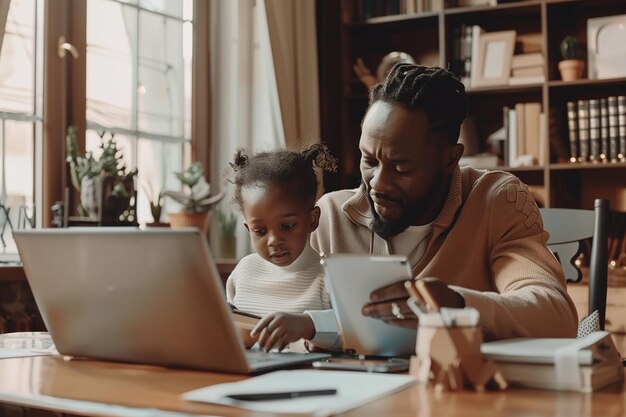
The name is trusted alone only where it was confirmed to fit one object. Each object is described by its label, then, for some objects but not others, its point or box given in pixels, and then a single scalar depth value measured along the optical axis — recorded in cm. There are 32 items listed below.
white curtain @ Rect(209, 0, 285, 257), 343
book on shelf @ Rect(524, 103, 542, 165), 351
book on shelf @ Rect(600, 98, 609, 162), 338
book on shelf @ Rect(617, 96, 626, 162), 335
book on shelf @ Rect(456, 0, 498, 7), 361
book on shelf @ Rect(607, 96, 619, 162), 336
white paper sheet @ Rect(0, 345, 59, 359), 130
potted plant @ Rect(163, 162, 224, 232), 306
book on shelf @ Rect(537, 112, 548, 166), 346
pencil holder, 96
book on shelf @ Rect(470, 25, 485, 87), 360
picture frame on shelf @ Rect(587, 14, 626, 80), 339
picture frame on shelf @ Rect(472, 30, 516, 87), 356
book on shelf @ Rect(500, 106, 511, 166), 358
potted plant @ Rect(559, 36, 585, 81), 343
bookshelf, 349
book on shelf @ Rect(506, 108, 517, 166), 354
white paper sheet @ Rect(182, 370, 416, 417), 86
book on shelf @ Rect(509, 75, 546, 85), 349
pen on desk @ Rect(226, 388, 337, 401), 89
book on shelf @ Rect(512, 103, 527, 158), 353
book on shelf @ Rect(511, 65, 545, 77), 351
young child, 145
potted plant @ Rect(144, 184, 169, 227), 291
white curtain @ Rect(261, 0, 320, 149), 347
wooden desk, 87
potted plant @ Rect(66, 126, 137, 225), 262
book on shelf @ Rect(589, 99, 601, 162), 340
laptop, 102
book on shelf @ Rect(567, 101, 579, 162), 345
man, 152
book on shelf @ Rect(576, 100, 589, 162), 342
